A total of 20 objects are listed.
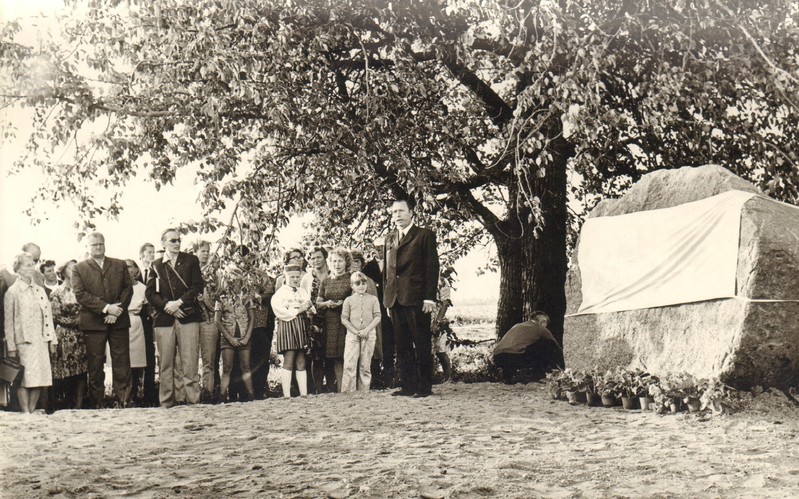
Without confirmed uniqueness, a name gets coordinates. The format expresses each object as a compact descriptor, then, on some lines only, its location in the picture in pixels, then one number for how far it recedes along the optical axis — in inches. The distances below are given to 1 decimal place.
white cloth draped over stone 295.7
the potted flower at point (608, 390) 309.9
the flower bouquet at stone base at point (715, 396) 272.4
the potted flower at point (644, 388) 296.4
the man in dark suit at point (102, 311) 322.3
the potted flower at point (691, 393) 278.5
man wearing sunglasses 326.0
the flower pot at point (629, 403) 301.9
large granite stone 280.5
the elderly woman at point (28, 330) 299.7
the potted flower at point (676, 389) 281.3
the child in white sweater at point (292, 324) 346.0
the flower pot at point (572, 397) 321.1
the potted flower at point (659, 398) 285.1
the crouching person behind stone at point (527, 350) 389.1
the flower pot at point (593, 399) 315.3
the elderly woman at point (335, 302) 359.3
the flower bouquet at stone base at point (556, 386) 332.2
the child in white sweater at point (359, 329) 352.8
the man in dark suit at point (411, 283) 325.4
